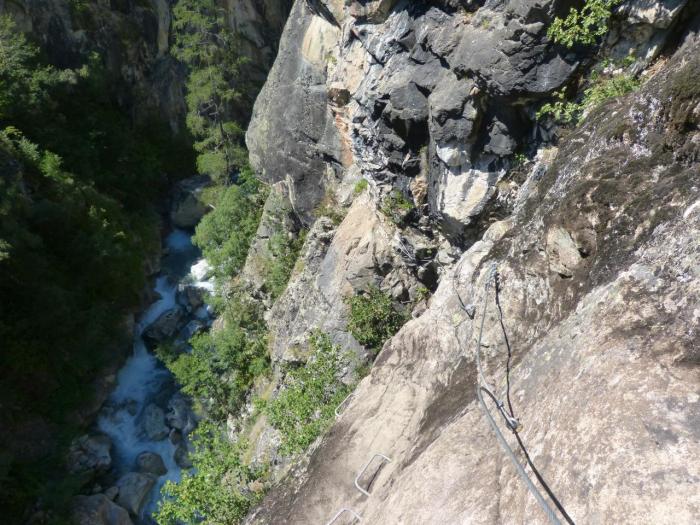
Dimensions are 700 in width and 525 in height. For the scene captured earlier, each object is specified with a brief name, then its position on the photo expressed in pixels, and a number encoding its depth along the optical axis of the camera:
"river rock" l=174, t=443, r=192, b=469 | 15.91
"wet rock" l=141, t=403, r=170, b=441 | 16.56
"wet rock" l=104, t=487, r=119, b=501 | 14.46
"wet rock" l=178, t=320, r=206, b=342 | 19.28
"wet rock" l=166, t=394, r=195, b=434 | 16.58
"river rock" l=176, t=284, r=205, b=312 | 20.36
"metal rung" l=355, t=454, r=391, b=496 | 6.23
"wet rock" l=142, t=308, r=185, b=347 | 19.11
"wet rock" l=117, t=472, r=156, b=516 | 14.50
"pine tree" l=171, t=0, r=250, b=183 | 19.70
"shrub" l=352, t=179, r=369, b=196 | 14.11
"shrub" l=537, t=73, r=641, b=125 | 6.96
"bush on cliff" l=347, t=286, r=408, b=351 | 12.22
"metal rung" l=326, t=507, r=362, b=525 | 6.04
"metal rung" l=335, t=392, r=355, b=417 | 8.16
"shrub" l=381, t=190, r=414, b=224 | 11.46
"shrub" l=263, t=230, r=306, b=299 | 17.19
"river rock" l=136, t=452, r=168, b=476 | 15.60
